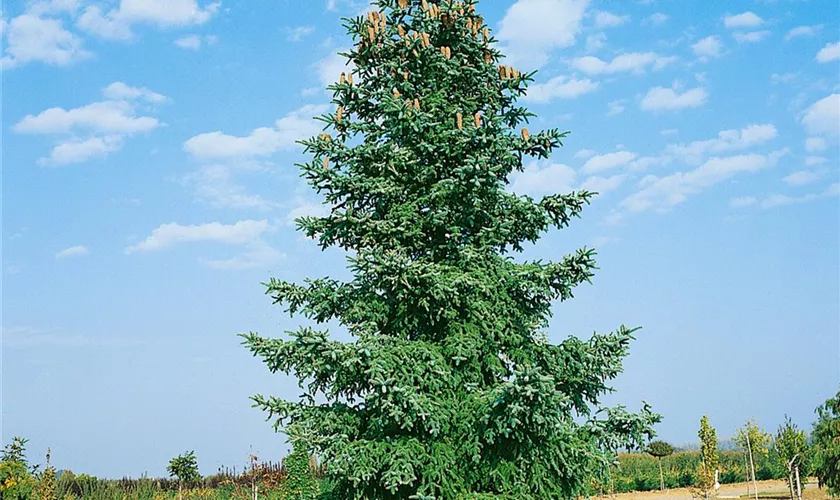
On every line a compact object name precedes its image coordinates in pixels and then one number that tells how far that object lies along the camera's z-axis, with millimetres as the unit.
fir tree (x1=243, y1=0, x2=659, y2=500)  8922
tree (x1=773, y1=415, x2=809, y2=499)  26984
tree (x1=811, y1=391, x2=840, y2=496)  24312
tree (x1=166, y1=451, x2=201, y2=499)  26594
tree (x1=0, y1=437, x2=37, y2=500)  17109
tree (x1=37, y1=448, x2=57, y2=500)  18141
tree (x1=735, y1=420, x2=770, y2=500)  34906
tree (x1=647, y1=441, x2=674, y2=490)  36469
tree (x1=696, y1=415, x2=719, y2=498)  30234
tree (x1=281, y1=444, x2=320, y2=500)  21156
